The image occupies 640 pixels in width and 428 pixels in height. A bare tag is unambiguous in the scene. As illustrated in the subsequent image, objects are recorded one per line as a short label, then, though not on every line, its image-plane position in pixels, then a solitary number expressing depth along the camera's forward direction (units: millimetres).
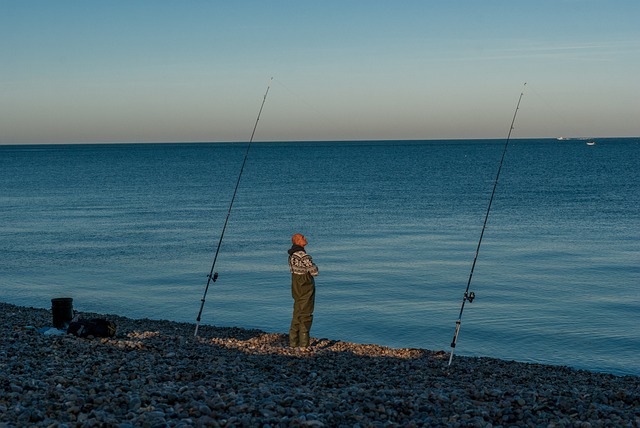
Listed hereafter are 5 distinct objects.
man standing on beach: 11453
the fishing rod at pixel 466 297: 10749
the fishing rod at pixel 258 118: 14606
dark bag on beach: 11277
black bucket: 12180
